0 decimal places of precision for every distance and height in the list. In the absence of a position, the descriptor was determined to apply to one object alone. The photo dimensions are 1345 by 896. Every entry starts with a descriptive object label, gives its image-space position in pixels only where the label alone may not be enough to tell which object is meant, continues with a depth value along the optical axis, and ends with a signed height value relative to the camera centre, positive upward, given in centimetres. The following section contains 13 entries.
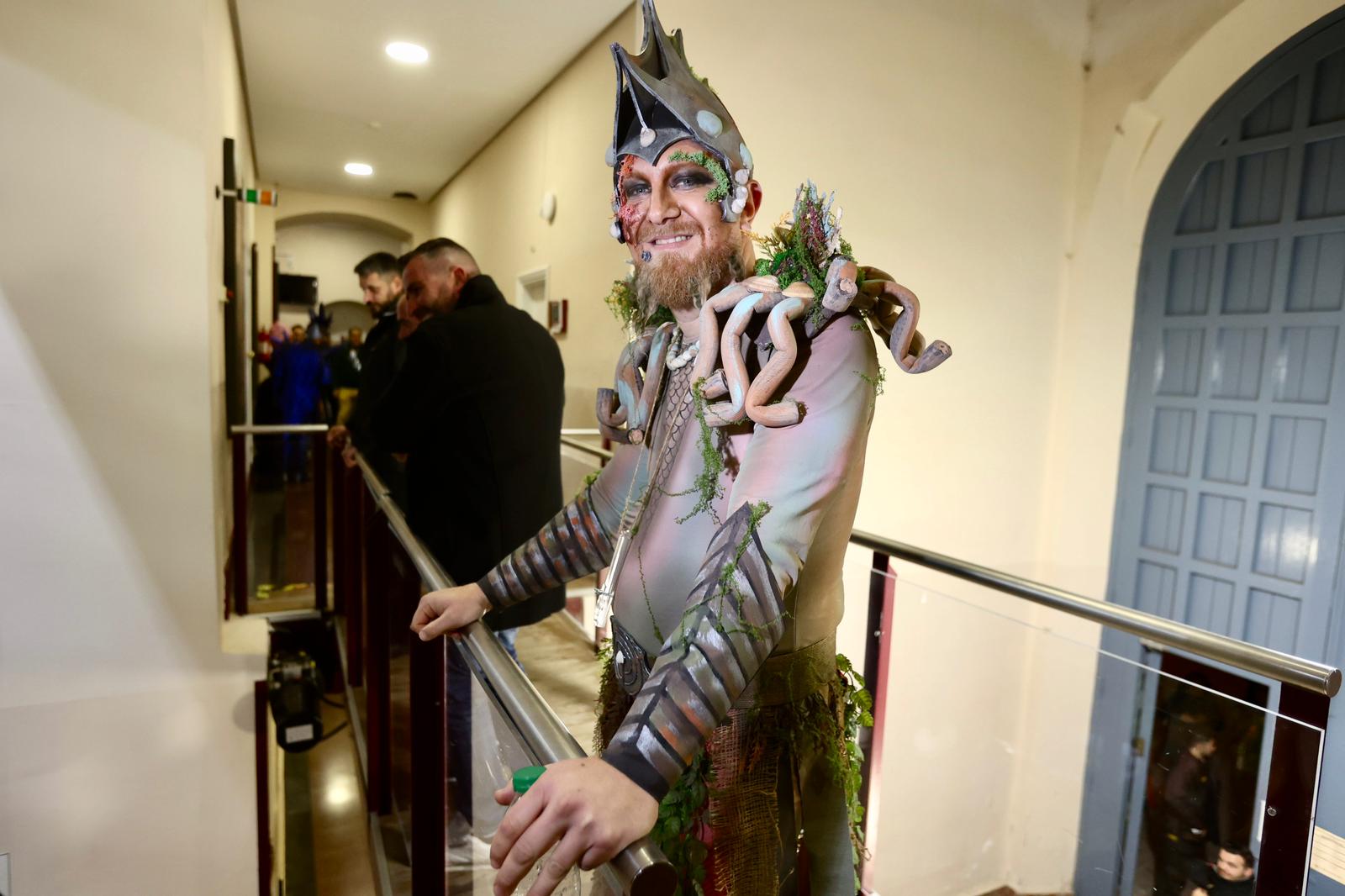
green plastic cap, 82 -41
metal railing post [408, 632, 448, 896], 142 -72
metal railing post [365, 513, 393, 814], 213 -84
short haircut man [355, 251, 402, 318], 342 +42
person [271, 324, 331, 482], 533 -9
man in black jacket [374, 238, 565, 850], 217 -14
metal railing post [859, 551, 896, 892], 215 -73
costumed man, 94 -15
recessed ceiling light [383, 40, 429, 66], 397 +164
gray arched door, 304 +18
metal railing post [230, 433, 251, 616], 337 -72
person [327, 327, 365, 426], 362 -3
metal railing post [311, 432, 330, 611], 372 -72
